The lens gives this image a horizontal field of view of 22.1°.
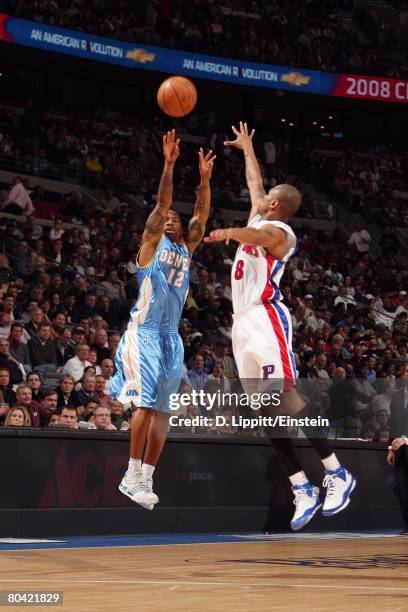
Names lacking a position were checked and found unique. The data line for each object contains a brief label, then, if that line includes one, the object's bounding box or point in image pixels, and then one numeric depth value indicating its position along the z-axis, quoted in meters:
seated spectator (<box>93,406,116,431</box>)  11.62
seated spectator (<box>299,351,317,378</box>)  14.58
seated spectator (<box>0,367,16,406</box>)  11.62
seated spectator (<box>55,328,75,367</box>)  13.36
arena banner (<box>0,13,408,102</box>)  22.11
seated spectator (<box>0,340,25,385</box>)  12.19
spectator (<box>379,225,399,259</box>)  24.33
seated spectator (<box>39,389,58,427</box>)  11.52
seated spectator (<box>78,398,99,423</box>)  11.96
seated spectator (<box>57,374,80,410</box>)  11.91
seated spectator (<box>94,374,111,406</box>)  12.33
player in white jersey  7.29
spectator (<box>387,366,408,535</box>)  11.37
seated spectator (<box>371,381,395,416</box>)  12.99
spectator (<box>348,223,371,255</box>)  23.80
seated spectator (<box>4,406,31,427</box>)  10.81
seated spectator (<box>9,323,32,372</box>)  12.74
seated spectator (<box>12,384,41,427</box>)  11.12
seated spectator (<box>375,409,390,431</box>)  13.05
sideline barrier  10.40
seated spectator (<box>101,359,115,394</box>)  12.90
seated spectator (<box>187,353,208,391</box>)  12.59
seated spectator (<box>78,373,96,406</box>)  12.22
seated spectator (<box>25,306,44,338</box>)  13.34
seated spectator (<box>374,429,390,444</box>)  13.07
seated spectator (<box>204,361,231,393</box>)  12.38
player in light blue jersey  8.11
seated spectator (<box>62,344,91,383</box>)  12.98
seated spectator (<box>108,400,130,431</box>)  12.27
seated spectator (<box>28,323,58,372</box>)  13.10
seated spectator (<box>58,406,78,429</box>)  11.47
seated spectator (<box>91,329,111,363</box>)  13.64
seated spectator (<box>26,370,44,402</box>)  11.66
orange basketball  8.43
